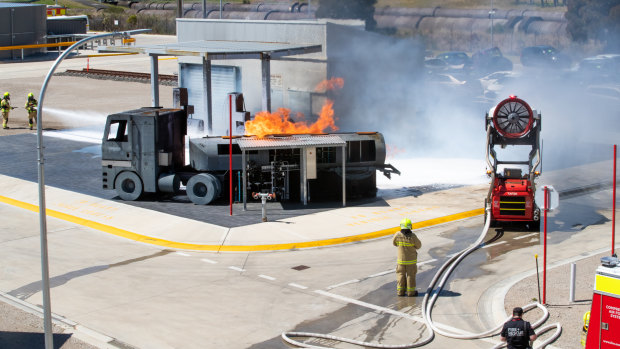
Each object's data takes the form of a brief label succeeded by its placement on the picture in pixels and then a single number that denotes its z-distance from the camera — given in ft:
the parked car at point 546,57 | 144.66
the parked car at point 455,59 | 170.09
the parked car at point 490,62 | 157.48
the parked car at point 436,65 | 164.08
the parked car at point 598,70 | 135.33
